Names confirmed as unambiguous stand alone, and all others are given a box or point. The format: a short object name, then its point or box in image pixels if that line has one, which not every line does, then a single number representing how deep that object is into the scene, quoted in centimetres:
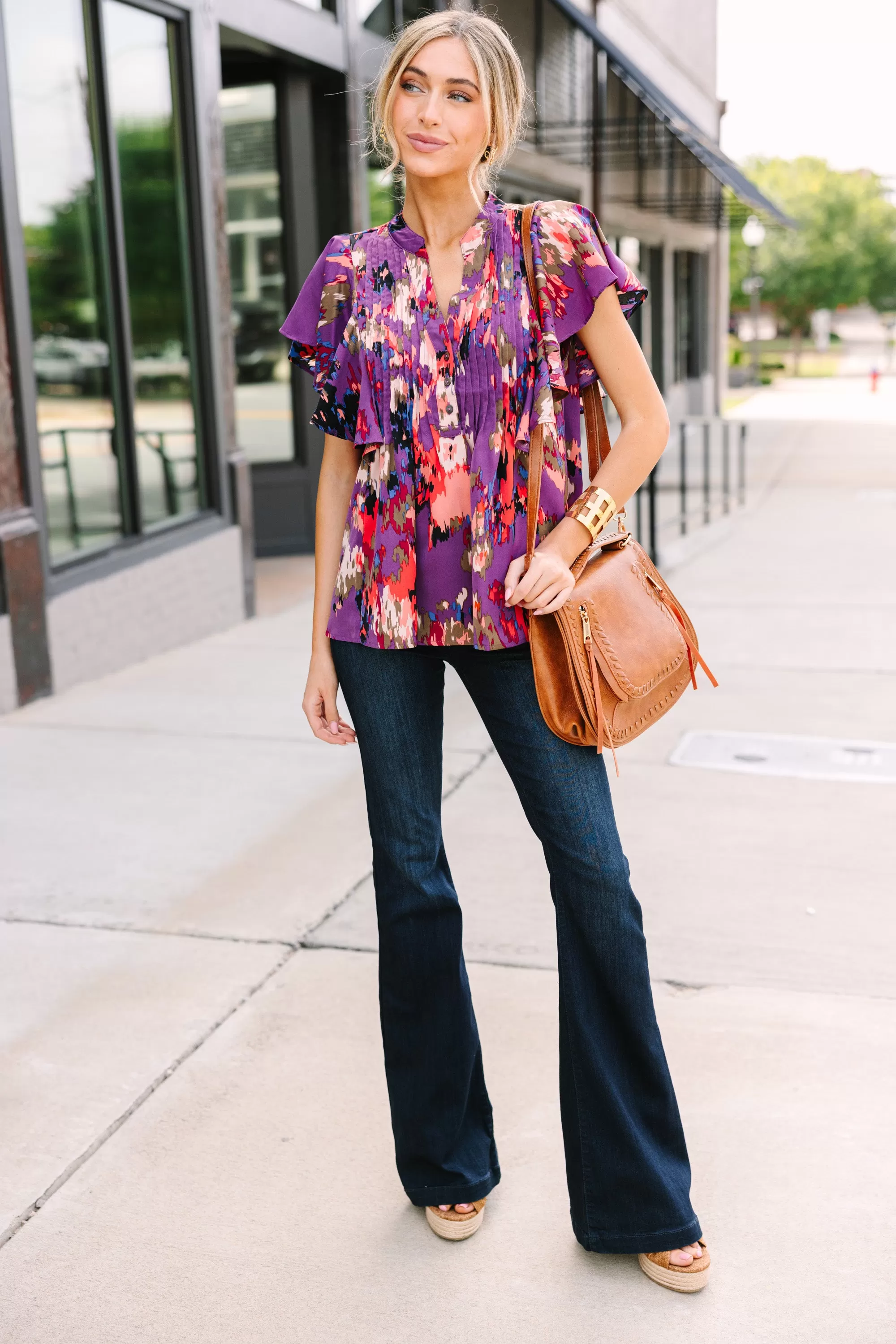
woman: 223
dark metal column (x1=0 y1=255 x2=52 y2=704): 625
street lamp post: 3152
